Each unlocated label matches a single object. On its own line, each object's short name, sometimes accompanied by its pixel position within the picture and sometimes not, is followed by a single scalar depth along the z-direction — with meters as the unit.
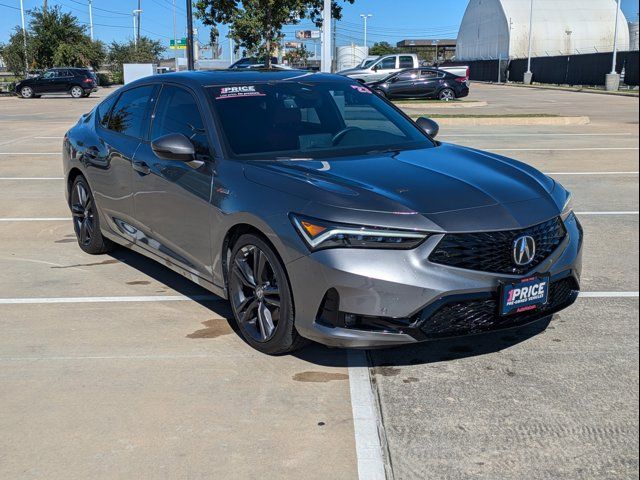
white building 81.12
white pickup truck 35.59
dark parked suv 40.16
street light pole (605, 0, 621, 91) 44.88
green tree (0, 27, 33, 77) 50.41
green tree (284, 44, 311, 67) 59.31
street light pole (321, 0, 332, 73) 20.72
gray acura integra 3.79
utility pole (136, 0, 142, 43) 78.05
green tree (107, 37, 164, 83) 69.30
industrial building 128.07
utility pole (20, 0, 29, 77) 50.93
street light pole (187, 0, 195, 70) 25.85
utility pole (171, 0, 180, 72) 72.06
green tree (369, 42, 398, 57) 133.88
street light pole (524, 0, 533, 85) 63.22
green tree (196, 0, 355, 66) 30.75
